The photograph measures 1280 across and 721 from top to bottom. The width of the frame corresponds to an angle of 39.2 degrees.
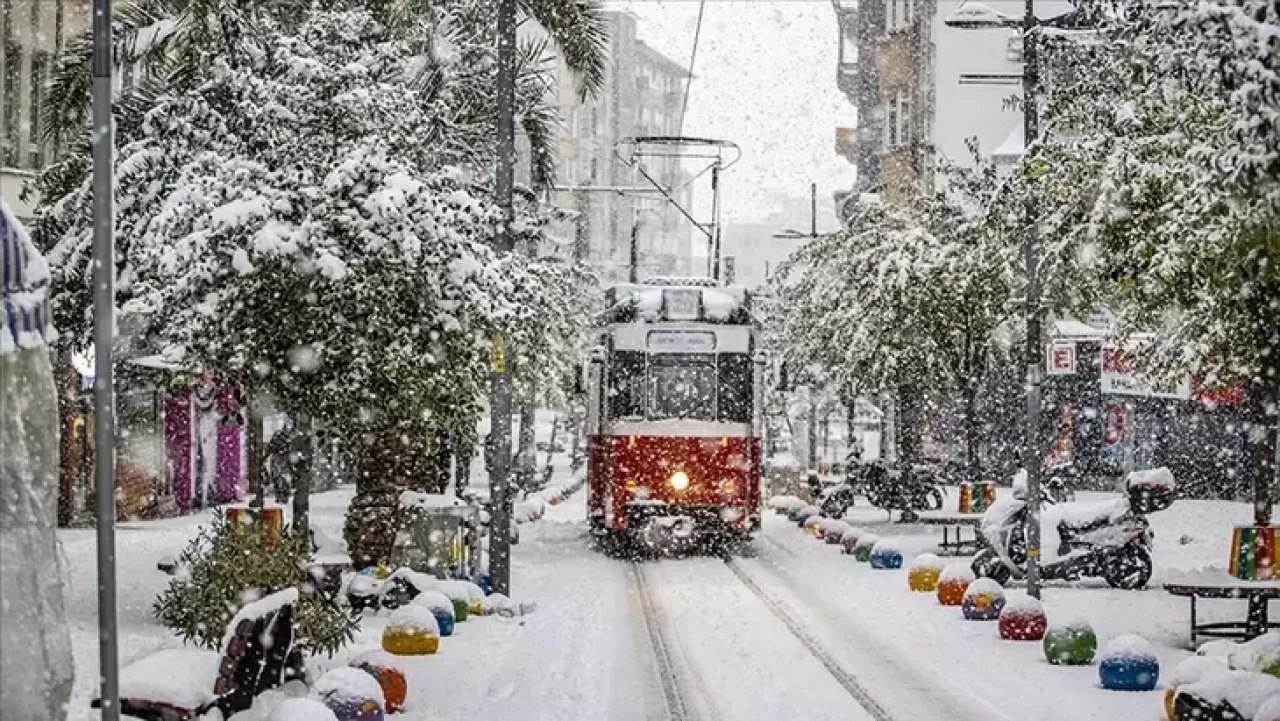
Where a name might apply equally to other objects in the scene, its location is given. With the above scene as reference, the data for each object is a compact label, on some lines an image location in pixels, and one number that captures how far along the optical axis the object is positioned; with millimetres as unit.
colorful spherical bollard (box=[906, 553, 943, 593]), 22234
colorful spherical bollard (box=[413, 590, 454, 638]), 17344
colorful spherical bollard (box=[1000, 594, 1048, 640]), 17297
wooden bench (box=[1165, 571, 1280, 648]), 15430
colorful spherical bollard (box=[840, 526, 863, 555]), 28469
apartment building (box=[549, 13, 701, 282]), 125812
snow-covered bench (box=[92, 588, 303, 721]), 9648
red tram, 27109
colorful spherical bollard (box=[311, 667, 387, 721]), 11570
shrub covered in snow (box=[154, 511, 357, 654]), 14297
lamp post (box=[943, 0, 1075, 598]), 19891
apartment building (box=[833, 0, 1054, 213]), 57156
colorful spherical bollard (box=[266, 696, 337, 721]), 10367
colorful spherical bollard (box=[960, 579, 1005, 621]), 19016
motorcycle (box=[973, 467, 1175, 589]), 22391
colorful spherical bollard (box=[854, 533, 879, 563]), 26562
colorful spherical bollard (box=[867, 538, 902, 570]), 25594
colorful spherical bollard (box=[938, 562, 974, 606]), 20594
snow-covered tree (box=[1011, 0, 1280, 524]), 9250
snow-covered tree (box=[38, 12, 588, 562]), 17250
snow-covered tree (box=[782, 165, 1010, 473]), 31719
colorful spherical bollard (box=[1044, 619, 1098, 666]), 15500
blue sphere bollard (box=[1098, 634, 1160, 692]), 14031
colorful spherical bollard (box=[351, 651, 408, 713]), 12844
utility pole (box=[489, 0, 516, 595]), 19453
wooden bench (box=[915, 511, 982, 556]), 27131
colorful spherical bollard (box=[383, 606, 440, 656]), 15898
